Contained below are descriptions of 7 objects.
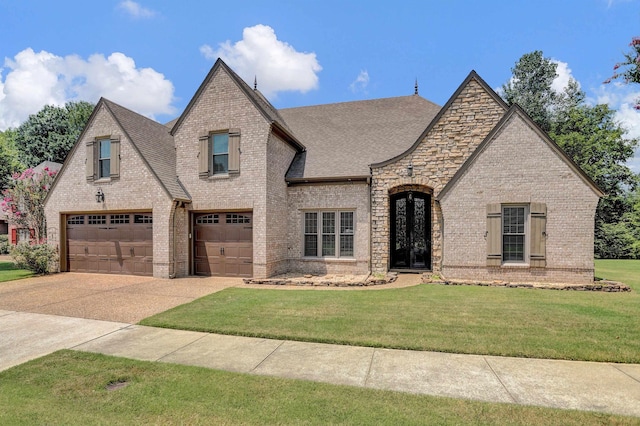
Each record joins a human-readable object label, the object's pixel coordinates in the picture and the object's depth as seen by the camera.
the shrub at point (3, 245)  25.38
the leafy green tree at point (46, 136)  32.06
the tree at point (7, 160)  18.79
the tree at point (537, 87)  32.06
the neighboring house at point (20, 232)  23.85
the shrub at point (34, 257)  13.45
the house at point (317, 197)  10.85
